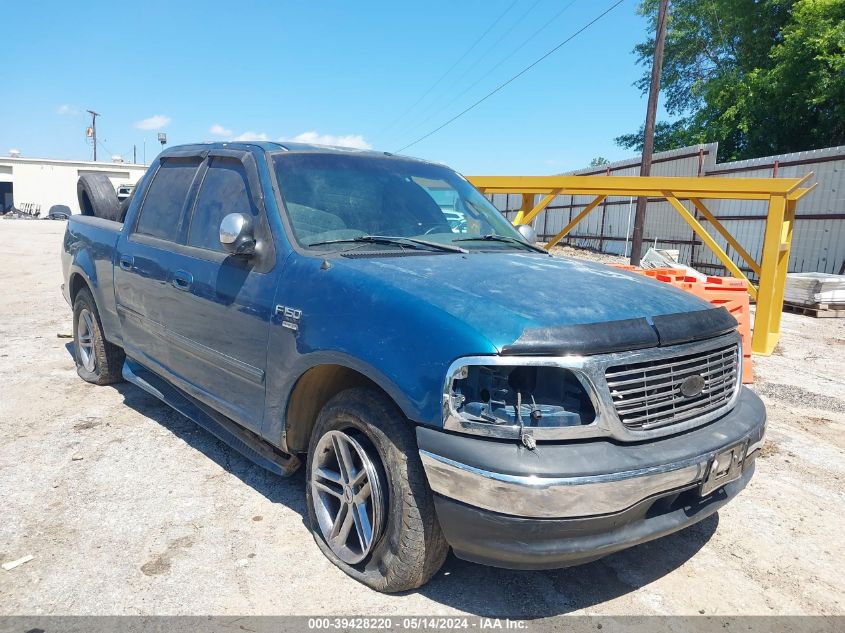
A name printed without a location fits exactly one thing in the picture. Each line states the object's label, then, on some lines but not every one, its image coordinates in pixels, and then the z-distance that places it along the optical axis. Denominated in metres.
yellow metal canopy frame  7.89
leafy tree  19.11
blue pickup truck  2.25
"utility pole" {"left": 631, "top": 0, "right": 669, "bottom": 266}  15.51
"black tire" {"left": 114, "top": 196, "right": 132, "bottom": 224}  5.43
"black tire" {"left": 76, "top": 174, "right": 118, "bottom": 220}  6.11
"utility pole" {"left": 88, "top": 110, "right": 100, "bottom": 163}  72.94
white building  51.31
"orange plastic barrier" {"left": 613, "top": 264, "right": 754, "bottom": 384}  6.12
